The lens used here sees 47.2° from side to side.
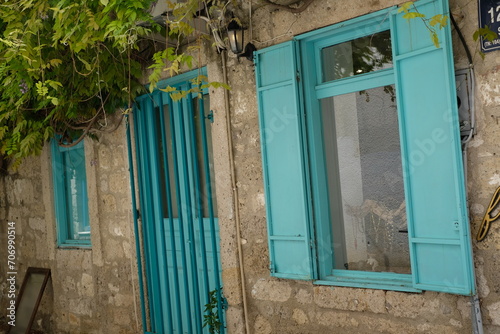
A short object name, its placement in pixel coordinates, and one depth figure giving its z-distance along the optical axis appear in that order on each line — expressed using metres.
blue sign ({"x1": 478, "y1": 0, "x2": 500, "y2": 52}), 3.33
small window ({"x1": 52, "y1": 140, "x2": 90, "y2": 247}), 7.02
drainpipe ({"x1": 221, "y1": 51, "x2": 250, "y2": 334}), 4.70
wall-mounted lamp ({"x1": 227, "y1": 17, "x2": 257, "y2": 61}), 4.44
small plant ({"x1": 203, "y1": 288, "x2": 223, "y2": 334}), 4.90
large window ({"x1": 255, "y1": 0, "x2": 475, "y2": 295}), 3.55
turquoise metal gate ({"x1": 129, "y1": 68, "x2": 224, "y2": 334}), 5.23
